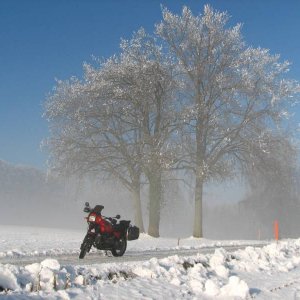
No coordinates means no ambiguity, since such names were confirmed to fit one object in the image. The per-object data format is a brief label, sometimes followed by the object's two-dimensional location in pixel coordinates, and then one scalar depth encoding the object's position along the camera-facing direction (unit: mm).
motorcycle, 11359
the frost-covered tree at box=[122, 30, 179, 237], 21969
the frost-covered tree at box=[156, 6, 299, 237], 23562
